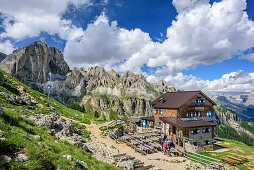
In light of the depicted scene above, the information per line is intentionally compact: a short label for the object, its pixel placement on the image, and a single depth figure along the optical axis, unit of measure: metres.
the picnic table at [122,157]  20.01
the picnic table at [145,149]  25.05
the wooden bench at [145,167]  17.97
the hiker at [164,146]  24.88
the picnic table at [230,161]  22.77
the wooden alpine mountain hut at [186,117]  31.91
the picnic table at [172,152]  25.08
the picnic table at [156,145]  27.05
